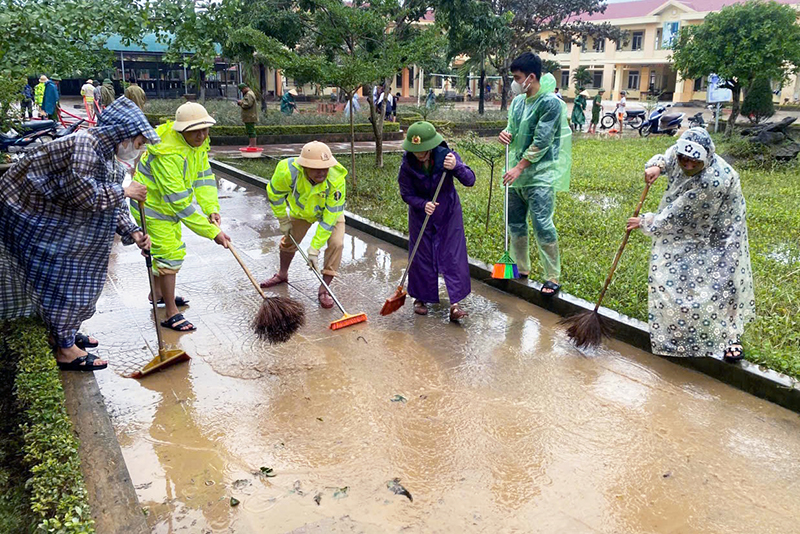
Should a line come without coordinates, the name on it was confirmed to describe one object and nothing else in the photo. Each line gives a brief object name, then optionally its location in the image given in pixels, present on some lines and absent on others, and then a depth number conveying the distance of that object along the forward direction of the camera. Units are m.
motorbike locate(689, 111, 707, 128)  17.06
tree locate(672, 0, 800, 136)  14.17
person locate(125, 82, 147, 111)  9.70
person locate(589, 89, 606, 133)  20.06
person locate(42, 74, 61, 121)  16.52
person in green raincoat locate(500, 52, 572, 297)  4.91
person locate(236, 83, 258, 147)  13.68
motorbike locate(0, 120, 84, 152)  10.84
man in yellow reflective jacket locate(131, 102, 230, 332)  4.47
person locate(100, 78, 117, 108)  14.56
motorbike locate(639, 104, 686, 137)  19.11
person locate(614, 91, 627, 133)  19.95
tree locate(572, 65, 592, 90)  34.94
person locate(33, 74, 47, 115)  17.45
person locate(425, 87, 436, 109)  20.39
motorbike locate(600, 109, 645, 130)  21.55
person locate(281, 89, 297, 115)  21.47
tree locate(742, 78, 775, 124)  16.55
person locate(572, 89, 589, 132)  19.91
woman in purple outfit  4.70
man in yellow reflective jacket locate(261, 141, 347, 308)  4.90
